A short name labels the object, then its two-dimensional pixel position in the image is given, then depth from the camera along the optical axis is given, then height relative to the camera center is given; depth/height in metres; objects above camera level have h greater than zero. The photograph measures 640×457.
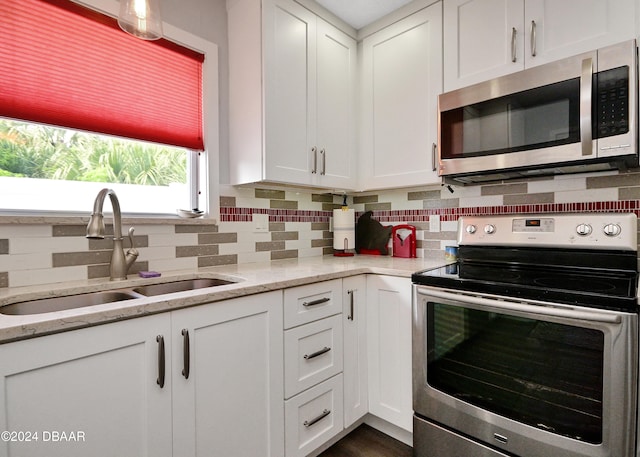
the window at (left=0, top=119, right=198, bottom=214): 1.34 +0.26
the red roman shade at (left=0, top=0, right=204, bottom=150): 1.27 +0.67
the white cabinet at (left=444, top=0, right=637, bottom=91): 1.37 +0.87
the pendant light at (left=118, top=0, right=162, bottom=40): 1.06 +0.67
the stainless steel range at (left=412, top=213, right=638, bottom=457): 1.03 -0.44
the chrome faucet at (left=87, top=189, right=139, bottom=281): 1.38 -0.13
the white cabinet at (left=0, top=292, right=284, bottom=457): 0.83 -0.49
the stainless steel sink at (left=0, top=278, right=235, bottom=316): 1.16 -0.29
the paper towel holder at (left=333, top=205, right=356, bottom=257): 2.34 -0.07
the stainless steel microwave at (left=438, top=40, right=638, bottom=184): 1.26 +0.44
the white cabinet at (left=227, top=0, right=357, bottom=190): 1.76 +0.74
